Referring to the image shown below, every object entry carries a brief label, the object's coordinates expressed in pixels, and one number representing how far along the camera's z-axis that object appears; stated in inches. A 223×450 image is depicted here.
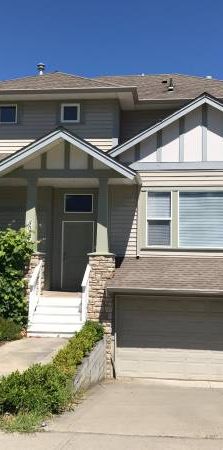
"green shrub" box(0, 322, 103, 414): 293.6
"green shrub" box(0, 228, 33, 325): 536.7
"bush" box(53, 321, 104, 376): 368.5
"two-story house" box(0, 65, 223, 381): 549.6
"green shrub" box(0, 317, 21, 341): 498.6
